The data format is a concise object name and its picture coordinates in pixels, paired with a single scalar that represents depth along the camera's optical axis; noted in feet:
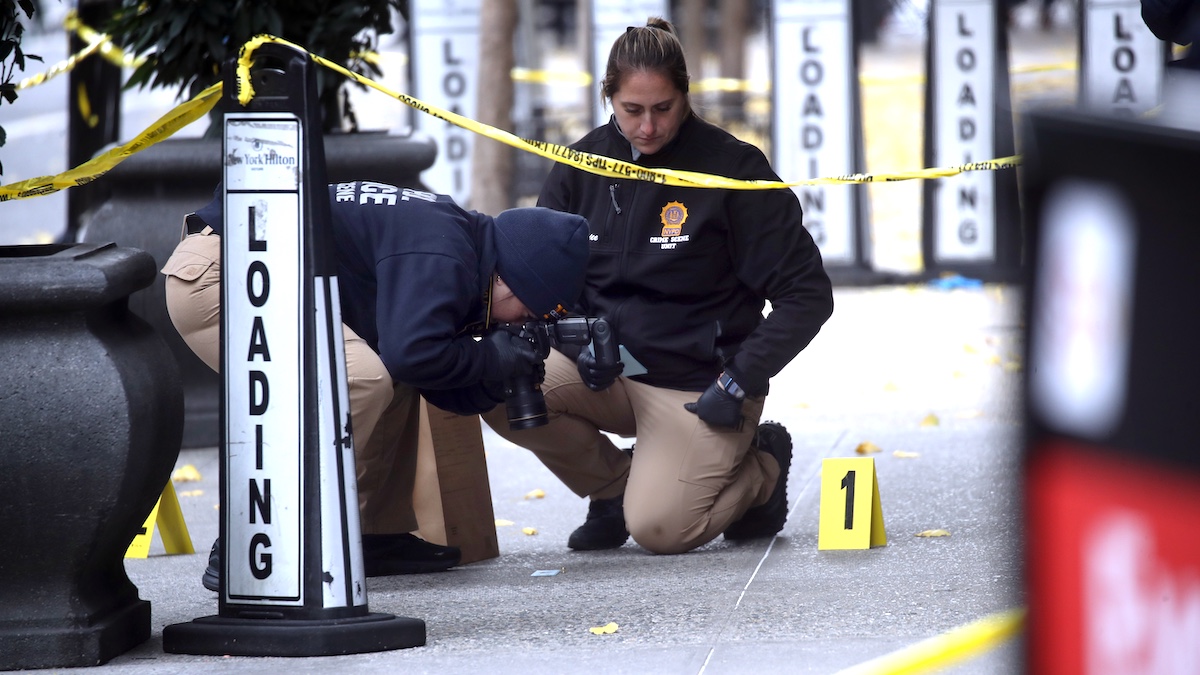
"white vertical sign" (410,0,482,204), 66.64
